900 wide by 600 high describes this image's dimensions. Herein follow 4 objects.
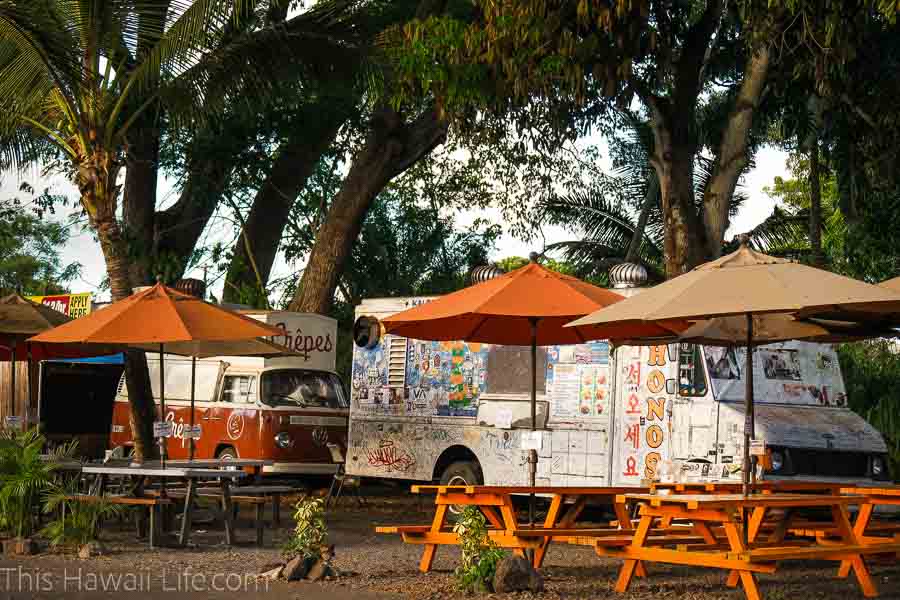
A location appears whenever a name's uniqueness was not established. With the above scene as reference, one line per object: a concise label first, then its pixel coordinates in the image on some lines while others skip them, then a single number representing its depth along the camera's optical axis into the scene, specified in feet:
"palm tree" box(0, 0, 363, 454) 46.75
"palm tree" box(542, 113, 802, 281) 88.28
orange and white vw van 61.16
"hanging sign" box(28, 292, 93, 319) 81.25
